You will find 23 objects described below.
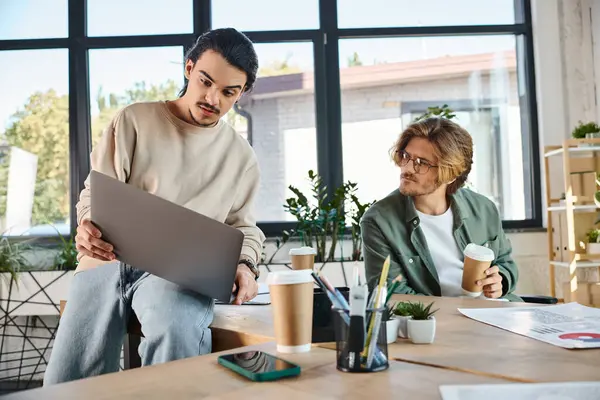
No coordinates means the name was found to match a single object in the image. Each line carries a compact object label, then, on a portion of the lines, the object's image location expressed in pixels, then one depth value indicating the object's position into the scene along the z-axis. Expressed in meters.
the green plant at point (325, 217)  3.91
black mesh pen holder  0.85
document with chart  1.05
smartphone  0.83
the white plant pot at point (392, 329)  1.05
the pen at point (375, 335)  0.85
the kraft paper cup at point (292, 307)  0.99
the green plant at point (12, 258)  3.73
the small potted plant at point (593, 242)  3.84
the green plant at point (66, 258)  3.88
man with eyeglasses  1.98
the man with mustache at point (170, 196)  1.38
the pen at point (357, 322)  0.85
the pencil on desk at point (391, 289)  0.94
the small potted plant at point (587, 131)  3.85
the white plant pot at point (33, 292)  3.71
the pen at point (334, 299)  0.87
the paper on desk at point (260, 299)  1.65
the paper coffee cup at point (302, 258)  1.76
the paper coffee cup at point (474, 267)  1.62
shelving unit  3.85
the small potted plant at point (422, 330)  1.05
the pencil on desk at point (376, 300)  0.85
